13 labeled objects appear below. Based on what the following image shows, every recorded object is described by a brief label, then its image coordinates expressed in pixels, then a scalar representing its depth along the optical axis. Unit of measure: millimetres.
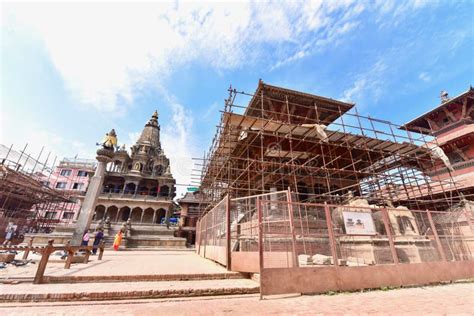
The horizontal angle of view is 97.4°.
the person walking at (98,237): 13377
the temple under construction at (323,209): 5598
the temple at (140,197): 21219
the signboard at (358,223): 5685
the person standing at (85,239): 11086
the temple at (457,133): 14547
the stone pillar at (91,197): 10422
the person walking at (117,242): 15566
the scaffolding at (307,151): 11789
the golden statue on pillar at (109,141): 12227
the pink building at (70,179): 37375
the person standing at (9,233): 14701
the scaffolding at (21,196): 19797
